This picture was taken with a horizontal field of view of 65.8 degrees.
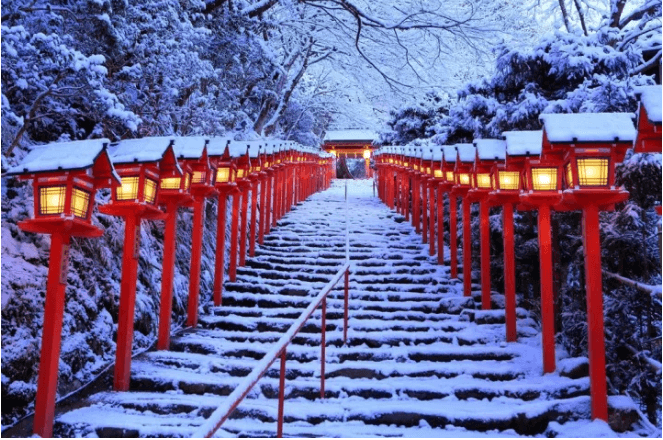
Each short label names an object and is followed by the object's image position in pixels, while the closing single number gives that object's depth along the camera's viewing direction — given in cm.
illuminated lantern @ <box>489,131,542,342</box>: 727
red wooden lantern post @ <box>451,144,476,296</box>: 882
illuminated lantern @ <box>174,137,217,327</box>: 738
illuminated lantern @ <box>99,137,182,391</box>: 578
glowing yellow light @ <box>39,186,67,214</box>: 467
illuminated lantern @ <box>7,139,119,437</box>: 461
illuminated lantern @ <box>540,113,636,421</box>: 510
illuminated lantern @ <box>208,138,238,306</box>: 887
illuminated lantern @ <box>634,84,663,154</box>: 381
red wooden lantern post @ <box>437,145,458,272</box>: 962
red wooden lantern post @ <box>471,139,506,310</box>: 767
